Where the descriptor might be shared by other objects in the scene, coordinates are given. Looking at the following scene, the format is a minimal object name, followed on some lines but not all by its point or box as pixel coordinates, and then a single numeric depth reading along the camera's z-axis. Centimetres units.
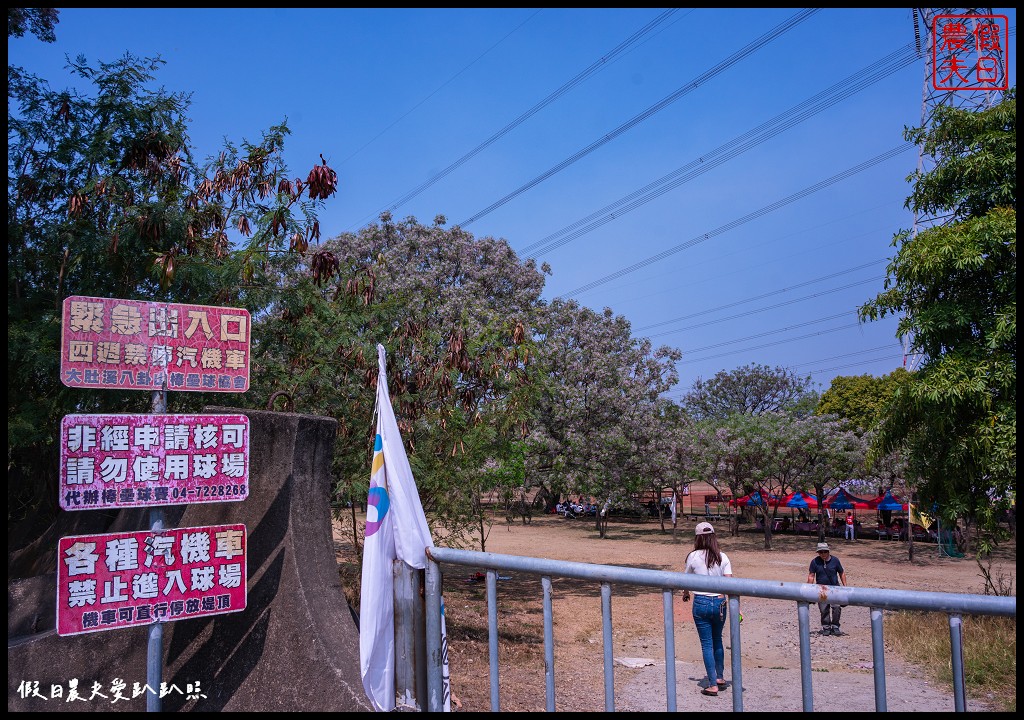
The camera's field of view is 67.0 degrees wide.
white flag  423
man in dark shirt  1102
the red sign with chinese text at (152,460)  434
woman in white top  739
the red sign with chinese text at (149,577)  432
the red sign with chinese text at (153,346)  450
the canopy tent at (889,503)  2858
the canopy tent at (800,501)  3181
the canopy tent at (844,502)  2942
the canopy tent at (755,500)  2710
